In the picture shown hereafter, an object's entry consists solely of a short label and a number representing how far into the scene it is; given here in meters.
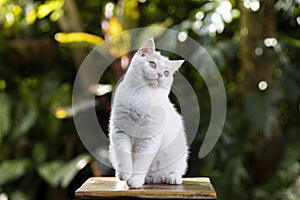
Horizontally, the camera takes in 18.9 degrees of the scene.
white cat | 2.25
